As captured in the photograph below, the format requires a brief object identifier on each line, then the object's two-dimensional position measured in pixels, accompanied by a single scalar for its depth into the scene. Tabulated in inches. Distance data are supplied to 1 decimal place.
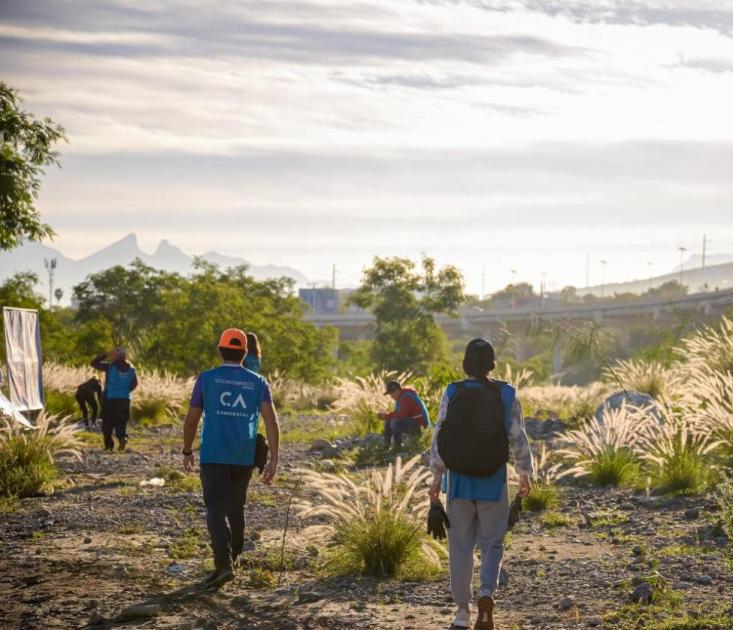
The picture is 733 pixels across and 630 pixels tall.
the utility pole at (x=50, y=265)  5134.8
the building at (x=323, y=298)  6989.7
